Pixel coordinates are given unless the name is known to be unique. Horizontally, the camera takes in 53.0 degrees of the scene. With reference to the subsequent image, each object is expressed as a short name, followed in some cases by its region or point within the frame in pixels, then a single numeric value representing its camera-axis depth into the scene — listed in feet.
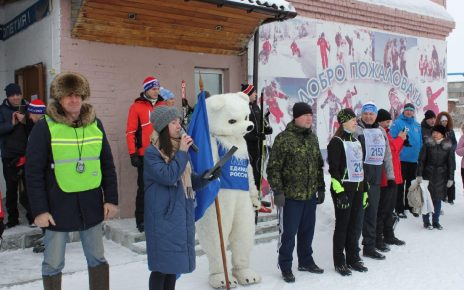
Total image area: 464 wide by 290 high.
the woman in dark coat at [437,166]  23.75
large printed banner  28.81
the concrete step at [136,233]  18.72
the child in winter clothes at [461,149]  25.41
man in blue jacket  25.45
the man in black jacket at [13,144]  19.04
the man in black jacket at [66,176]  10.89
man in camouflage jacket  15.51
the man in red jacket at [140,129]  19.02
